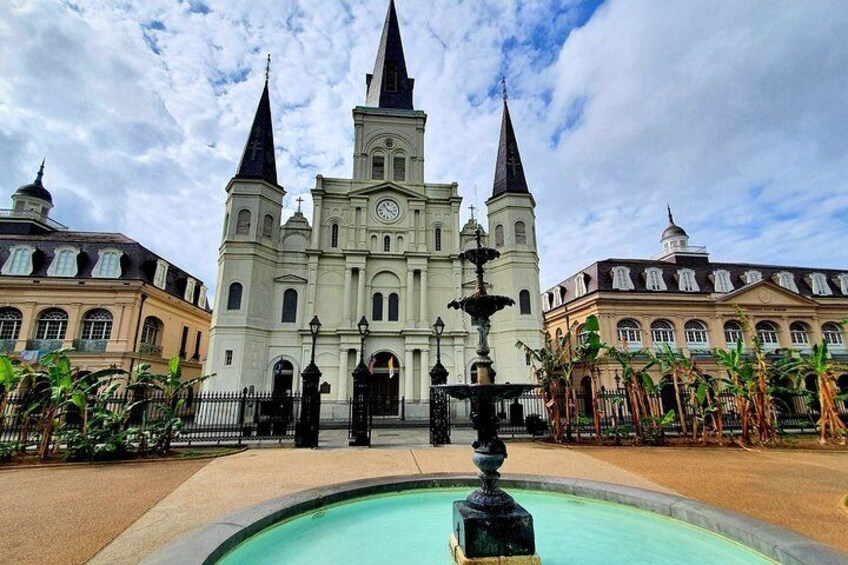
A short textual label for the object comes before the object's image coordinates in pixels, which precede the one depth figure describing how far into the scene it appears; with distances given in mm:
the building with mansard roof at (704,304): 28422
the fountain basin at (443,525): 4148
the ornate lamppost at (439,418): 13445
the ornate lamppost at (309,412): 13133
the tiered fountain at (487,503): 4133
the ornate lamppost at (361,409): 13461
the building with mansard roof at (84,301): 23219
